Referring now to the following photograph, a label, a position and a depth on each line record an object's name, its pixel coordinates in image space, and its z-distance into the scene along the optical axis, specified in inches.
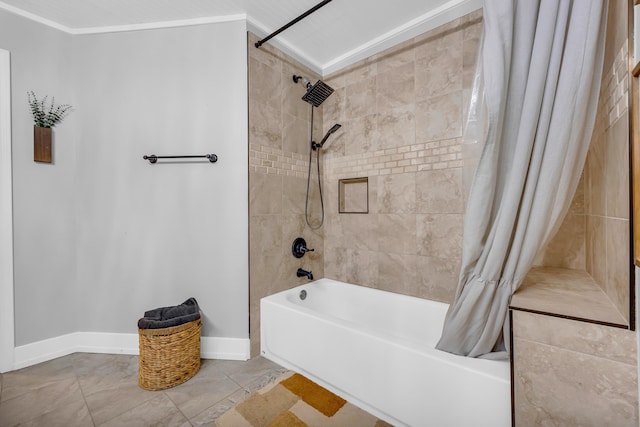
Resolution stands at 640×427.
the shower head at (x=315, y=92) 76.7
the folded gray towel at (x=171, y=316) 57.1
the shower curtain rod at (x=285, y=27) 57.2
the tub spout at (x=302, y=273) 80.6
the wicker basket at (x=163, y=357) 56.1
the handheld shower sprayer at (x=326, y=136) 84.6
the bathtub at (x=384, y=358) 38.2
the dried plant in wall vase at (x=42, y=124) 65.2
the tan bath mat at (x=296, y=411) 47.2
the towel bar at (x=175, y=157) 67.1
